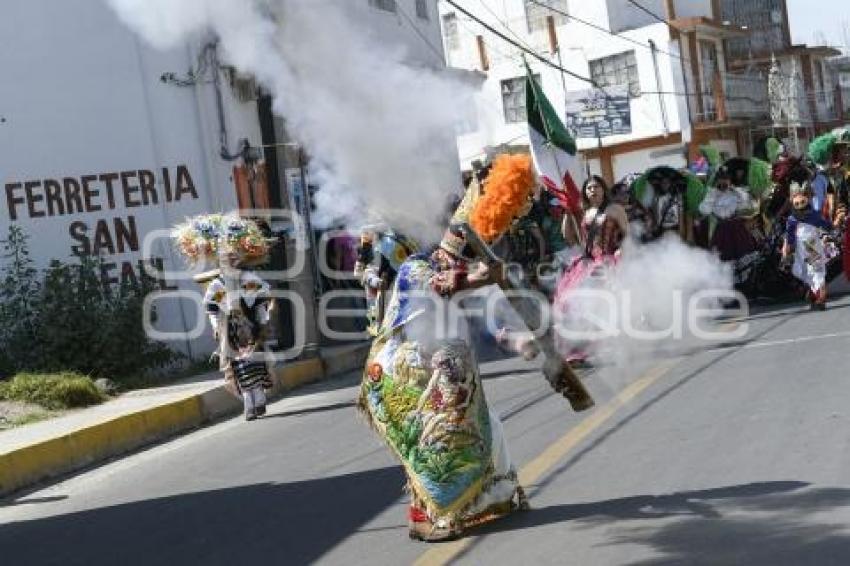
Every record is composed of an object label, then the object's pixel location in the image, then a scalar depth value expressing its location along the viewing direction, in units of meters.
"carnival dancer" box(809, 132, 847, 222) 15.46
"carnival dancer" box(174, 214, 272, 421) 12.45
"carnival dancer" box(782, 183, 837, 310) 14.70
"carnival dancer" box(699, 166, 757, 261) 17.22
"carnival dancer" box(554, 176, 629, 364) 11.66
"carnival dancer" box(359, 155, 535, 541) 6.43
